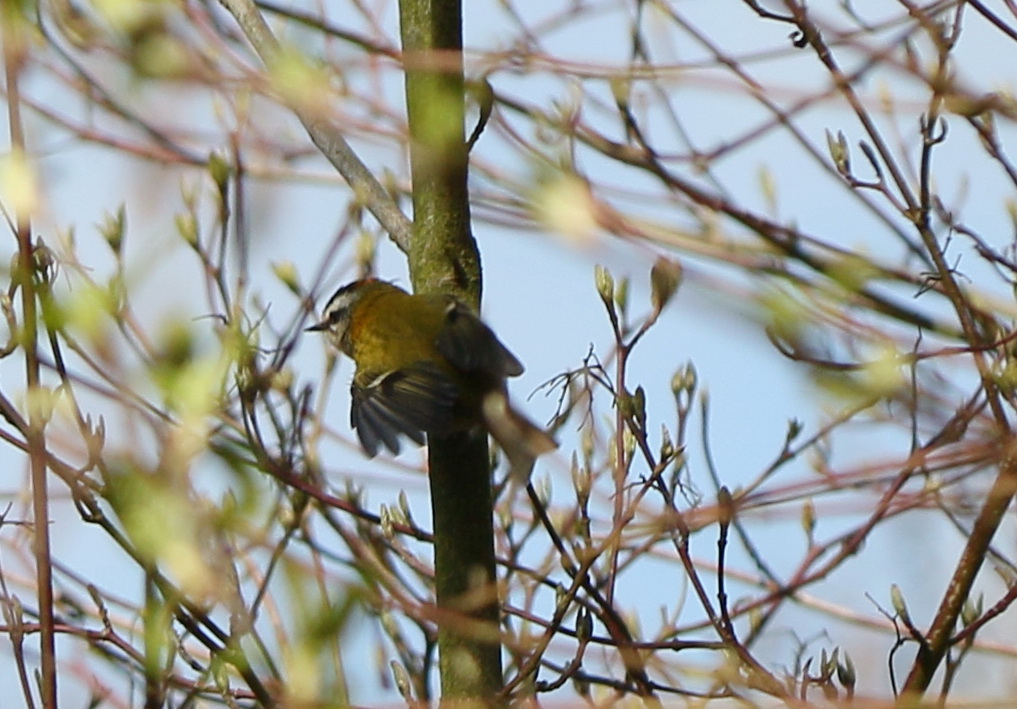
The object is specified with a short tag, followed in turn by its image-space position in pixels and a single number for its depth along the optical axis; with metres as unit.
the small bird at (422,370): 5.55
